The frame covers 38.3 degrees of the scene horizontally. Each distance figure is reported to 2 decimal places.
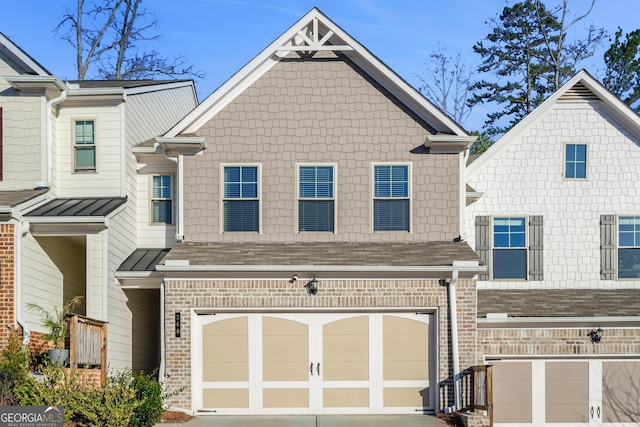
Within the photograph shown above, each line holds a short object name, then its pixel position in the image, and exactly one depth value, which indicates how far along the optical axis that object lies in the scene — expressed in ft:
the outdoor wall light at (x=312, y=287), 61.21
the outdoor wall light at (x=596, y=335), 63.57
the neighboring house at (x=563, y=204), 70.03
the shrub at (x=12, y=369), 51.62
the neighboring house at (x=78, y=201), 62.03
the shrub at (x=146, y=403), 53.88
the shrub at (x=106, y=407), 50.26
